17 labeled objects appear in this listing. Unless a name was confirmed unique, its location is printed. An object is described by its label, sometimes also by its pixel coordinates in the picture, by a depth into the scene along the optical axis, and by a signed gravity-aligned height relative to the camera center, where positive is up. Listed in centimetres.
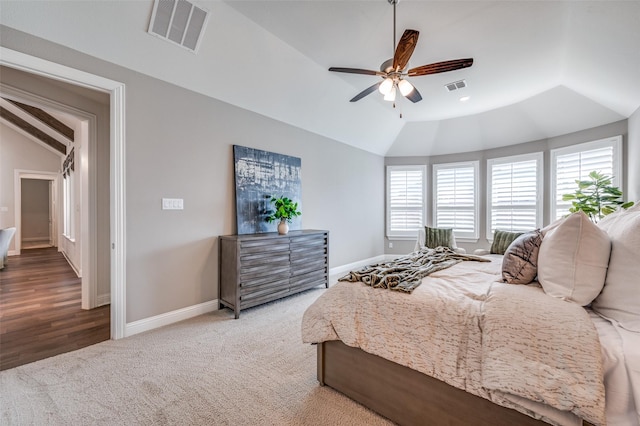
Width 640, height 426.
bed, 103 -64
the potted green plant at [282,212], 365 -4
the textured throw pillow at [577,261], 132 -26
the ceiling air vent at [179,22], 236 +175
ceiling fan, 225 +133
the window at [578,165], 395 +75
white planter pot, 363 -26
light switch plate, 287 +5
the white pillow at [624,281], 117 -33
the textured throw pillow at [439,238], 469 -50
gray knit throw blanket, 172 -48
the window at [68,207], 584 +3
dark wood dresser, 304 -73
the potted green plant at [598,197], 354 +18
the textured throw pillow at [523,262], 167 -33
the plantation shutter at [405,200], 635 +24
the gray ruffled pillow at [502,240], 388 -45
